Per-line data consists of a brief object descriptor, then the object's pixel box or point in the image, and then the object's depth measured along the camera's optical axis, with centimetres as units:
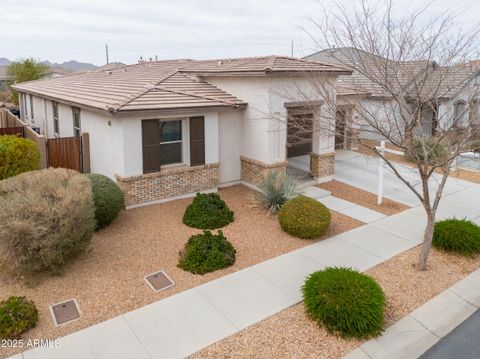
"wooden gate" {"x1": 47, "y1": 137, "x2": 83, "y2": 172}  1384
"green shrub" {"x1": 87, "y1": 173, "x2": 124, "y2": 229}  972
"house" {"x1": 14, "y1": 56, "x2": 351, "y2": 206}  1177
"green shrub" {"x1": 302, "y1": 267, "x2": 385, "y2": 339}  615
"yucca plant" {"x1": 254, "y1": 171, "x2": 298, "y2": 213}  1166
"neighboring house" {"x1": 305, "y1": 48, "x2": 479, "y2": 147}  820
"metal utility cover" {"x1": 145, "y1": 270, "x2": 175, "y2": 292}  751
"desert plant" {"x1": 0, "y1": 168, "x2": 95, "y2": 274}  694
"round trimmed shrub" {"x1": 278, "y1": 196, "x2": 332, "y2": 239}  978
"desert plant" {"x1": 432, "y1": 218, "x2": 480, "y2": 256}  908
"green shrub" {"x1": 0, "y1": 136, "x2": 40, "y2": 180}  1079
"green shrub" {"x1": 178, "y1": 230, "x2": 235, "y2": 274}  816
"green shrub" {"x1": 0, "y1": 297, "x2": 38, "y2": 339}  591
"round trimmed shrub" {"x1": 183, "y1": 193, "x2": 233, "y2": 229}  1048
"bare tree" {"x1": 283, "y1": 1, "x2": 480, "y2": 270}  777
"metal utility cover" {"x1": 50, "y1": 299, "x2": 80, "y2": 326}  645
